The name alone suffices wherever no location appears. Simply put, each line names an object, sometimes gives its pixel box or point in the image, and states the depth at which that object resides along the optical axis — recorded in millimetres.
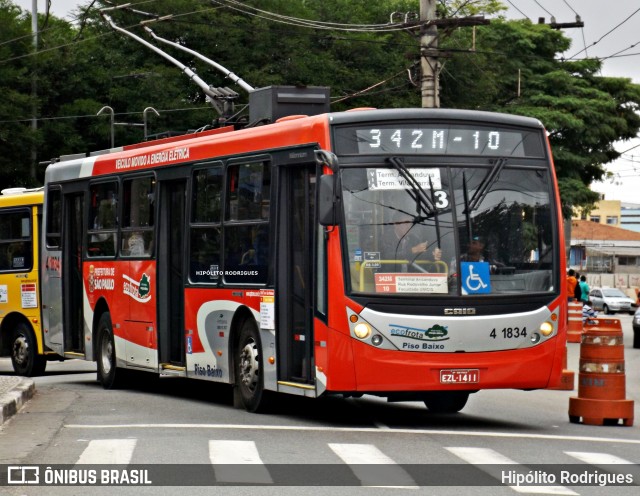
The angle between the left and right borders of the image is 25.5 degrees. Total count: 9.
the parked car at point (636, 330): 35347
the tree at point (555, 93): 49125
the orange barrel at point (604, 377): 14531
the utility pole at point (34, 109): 44906
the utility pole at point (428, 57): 25969
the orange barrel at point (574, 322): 35181
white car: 71938
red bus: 13195
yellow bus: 22000
